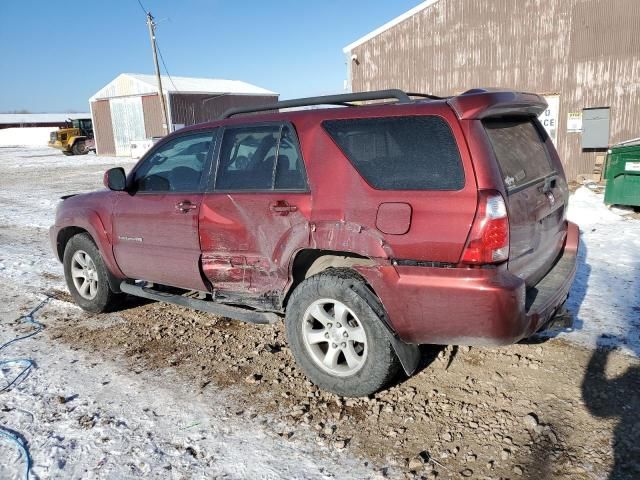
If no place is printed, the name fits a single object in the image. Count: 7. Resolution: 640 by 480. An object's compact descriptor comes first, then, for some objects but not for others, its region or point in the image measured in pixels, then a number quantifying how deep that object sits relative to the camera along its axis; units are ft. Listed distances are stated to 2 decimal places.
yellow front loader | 114.83
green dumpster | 28.53
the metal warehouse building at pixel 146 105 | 98.84
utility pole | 83.41
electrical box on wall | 44.29
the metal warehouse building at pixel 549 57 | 42.66
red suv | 9.12
